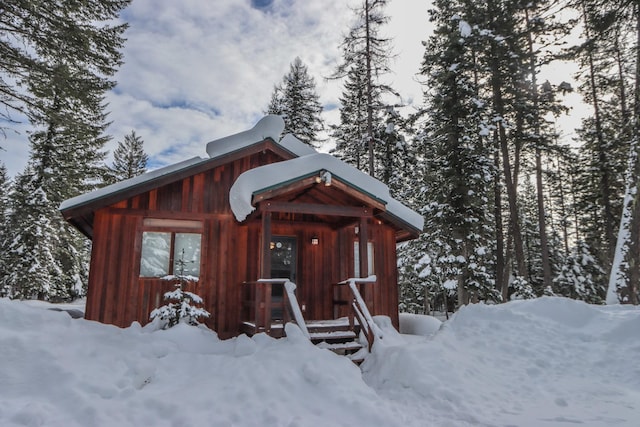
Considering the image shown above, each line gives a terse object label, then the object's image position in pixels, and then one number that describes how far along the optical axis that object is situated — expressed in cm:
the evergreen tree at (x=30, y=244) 1563
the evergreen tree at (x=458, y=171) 1352
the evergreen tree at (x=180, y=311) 705
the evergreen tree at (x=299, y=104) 2198
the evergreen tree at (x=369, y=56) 1669
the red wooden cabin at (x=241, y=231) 754
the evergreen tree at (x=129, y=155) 2741
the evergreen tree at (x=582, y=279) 2232
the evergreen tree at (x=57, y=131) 947
